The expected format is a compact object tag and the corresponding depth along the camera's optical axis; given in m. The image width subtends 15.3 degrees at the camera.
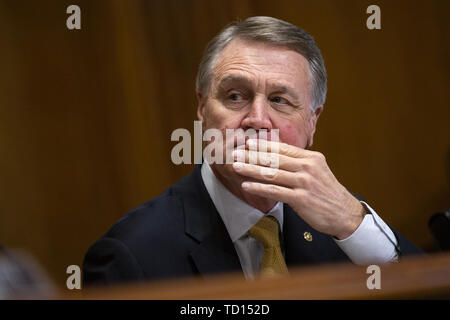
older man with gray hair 2.06
